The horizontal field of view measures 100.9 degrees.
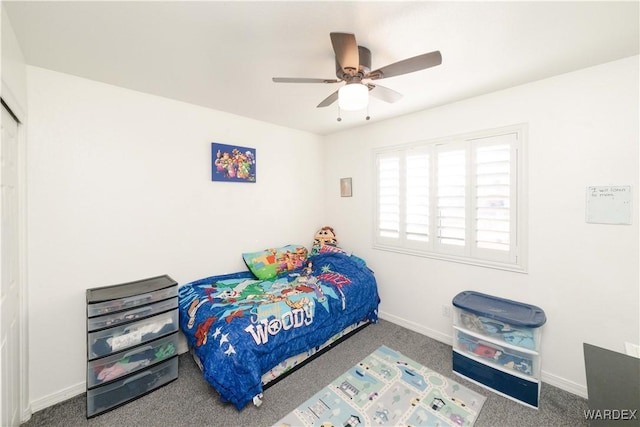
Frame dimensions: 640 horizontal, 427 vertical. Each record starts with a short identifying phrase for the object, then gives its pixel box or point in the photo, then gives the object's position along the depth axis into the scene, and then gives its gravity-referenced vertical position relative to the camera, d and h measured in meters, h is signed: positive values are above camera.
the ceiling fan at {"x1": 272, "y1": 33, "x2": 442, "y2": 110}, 1.36 +0.83
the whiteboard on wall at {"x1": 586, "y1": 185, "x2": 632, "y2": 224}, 1.79 +0.05
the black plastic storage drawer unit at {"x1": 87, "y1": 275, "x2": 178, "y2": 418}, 1.78 -0.93
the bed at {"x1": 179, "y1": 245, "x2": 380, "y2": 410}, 1.79 -0.83
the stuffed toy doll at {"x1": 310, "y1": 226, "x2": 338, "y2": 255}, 3.50 -0.36
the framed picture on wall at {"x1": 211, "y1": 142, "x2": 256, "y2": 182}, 2.73 +0.54
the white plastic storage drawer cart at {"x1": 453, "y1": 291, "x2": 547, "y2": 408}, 1.89 -1.03
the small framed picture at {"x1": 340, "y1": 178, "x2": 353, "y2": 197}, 3.54 +0.33
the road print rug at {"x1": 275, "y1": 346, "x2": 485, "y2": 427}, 1.76 -1.37
